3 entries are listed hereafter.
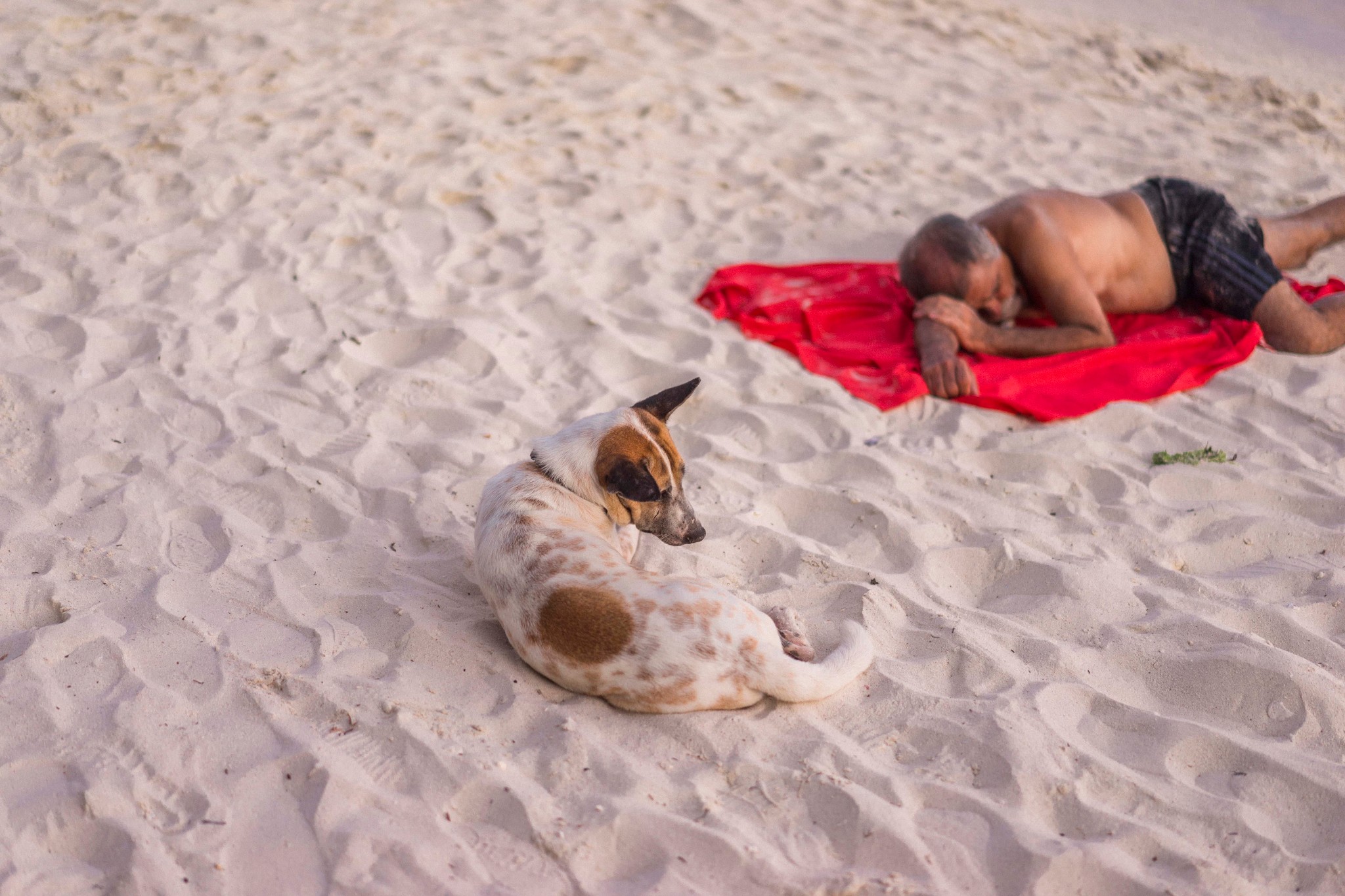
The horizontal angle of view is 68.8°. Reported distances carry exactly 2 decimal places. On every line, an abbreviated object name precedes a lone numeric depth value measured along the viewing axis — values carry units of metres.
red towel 4.87
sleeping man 5.22
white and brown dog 2.78
